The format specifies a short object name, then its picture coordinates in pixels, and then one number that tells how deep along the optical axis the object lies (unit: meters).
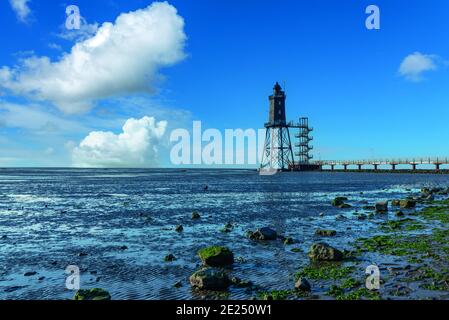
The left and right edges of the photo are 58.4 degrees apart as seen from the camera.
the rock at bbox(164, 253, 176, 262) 16.72
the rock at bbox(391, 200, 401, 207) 37.34
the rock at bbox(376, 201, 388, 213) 33.31
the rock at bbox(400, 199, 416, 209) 35.56
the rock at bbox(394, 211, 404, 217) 30.02
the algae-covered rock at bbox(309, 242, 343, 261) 16.16
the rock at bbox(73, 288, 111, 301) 11.16
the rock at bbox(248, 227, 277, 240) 20.89
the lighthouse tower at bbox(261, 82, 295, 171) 152.12
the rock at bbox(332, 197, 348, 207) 38.22
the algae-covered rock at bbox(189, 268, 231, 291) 12.59
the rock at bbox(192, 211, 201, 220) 29.73
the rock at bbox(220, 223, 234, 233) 24.16
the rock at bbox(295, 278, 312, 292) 12.38
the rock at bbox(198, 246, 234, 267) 15.77
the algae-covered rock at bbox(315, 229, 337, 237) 22.12
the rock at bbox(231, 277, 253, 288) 12.97
